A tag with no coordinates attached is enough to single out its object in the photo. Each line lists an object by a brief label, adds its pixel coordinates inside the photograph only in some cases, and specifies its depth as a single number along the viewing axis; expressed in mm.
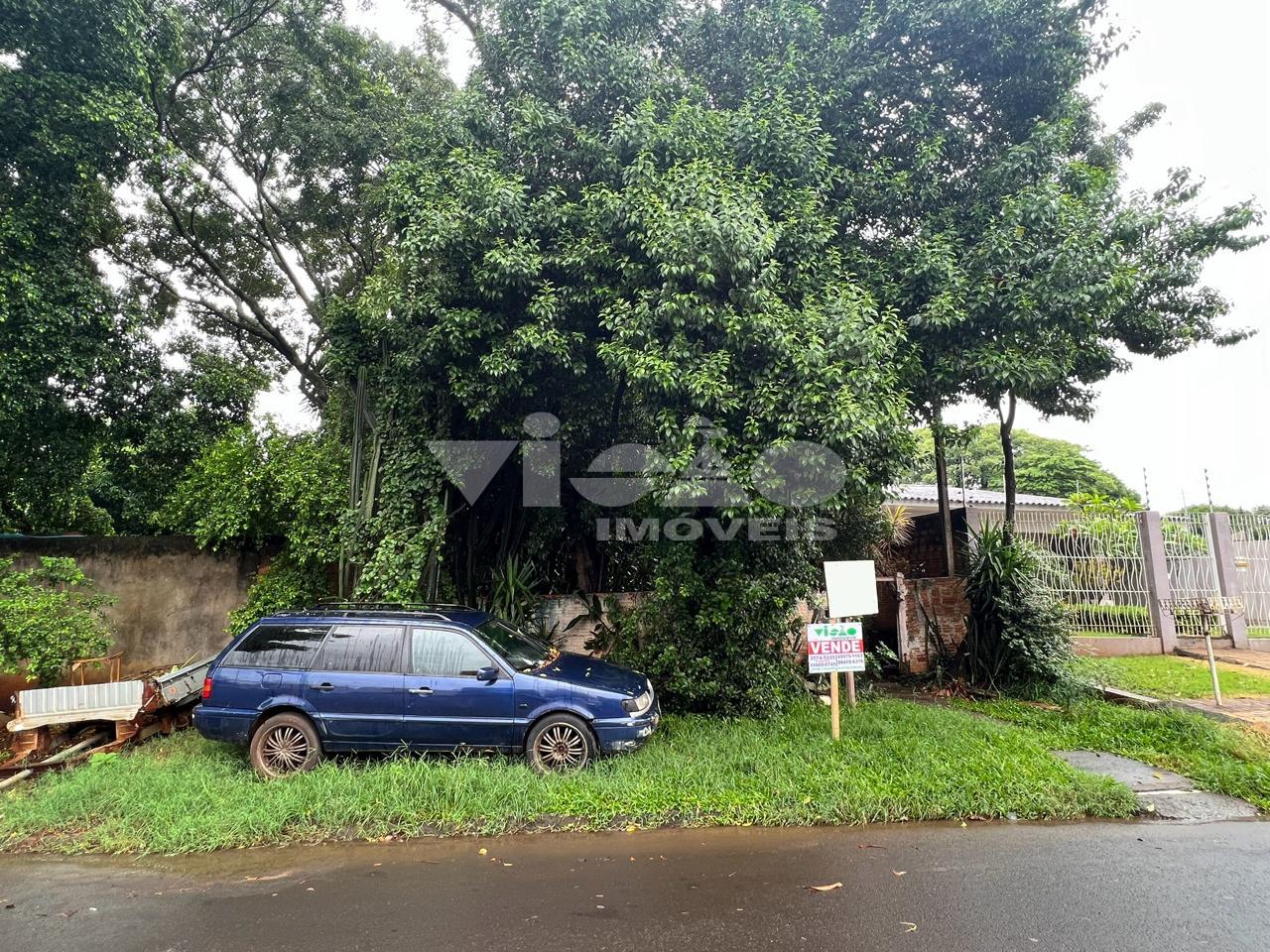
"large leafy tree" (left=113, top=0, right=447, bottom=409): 9922
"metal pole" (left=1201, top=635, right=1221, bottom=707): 7223
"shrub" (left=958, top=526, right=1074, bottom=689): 8359
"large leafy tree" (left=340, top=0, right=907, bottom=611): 5805
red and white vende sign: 6199
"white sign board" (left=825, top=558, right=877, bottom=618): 6324
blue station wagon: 5512
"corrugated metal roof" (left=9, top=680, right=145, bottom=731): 5938
